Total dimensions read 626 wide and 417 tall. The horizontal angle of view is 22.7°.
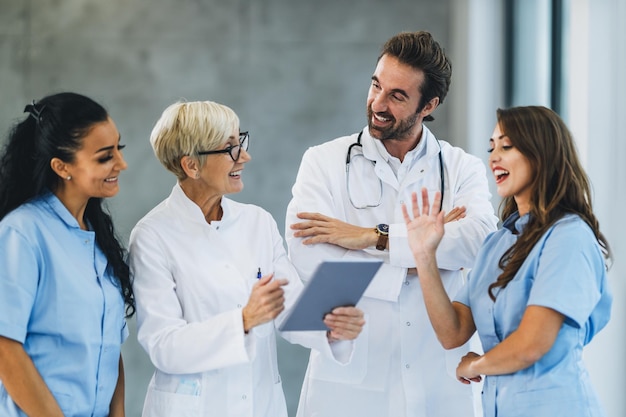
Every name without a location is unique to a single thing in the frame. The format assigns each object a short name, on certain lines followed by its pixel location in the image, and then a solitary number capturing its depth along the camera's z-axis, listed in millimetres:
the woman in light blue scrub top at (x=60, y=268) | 3670
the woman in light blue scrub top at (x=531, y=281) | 3661
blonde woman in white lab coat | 3824
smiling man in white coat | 4214
